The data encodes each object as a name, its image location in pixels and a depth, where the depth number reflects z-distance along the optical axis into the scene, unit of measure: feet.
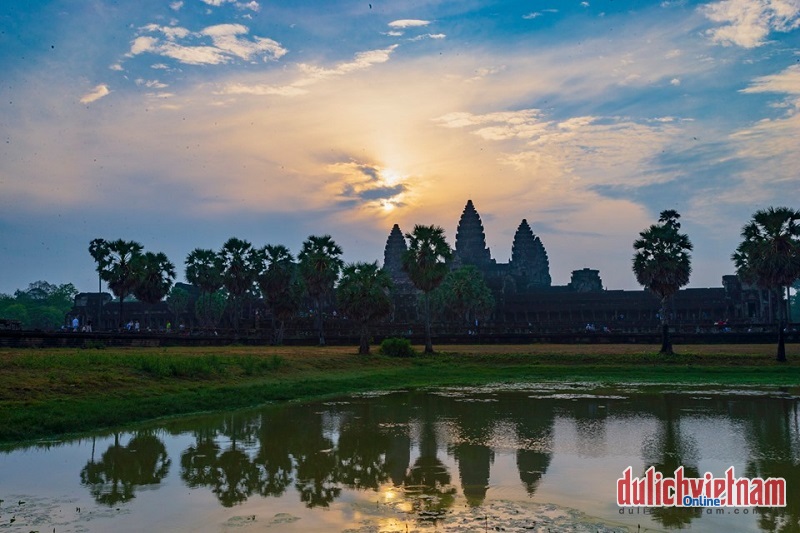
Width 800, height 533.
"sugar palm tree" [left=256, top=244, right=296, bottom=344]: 241.00
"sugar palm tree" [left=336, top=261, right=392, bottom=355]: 182.19
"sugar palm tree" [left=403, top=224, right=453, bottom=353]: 194.90
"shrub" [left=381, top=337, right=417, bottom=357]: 178.70
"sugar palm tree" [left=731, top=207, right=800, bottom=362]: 157.69
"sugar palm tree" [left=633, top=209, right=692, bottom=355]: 170.60
